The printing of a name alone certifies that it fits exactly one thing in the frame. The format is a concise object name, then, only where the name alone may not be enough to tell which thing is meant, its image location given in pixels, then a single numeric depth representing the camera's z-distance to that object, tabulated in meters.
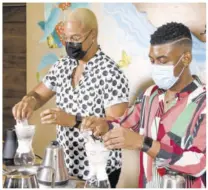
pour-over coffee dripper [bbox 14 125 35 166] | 1.62
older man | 1.61
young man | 1.42
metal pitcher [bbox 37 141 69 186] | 1.47
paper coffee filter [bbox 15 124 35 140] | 1.61
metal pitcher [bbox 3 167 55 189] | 1.26
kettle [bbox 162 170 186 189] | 1.29
